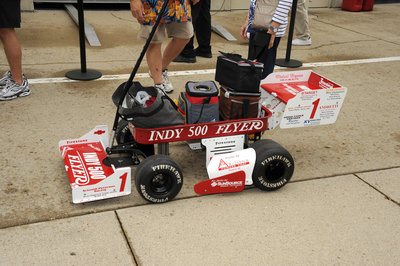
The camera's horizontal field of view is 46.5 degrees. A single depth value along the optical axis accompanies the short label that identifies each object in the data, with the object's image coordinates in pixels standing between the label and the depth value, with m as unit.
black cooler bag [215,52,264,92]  3.34
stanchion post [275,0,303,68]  6.29
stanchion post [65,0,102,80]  5.32
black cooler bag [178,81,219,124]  3.34
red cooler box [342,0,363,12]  10.14
